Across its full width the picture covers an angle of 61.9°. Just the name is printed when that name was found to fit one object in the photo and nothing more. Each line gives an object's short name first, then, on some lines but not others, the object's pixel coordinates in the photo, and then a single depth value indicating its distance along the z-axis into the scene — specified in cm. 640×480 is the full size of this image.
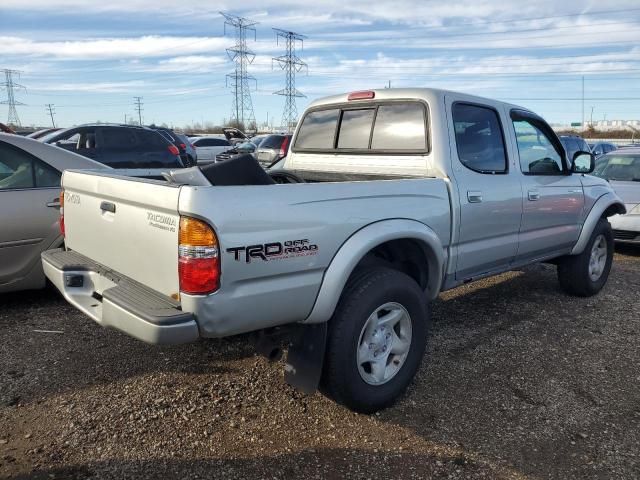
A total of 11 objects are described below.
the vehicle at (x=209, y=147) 2475
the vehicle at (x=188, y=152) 1350
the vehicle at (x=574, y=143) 2017
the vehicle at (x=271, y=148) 1639
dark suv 1018
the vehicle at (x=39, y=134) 1236
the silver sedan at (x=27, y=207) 451
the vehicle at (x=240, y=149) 2057
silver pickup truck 254
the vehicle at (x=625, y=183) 780
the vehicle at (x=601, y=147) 2452
